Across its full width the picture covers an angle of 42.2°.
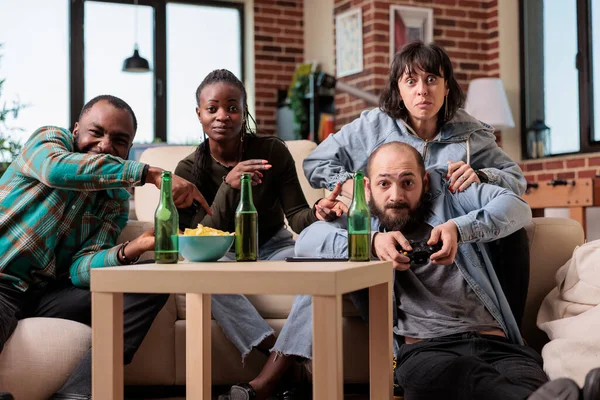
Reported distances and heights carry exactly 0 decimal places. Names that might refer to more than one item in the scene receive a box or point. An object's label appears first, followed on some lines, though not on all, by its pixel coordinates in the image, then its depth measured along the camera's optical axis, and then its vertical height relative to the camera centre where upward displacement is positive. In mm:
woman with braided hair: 2260 +96
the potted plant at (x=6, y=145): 4237 +419
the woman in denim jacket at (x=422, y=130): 2256 +253
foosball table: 4070 +97
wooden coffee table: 1408 -177
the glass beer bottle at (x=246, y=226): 1728 -22
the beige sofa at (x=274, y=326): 2256 -340
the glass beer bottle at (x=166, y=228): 1690 -24
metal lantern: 5461 +521
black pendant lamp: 5973 +1182
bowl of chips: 1662 -58
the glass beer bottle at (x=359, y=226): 1680 -24
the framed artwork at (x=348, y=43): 5566 +1270
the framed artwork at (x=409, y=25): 5461 +1342
